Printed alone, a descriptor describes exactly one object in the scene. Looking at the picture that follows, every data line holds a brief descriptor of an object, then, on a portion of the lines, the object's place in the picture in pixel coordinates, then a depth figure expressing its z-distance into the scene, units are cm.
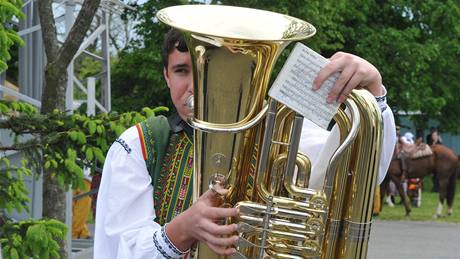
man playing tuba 216
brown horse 1697
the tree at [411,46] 2130
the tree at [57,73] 557
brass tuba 208
